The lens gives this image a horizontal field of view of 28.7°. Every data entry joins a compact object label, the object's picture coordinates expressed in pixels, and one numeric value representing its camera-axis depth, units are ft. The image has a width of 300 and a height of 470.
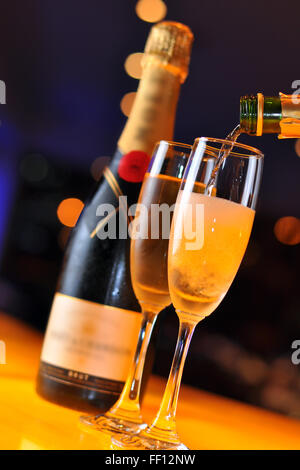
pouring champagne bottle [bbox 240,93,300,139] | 2.45
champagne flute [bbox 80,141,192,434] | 2.64
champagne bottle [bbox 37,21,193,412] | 2.94
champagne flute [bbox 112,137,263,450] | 2.30
